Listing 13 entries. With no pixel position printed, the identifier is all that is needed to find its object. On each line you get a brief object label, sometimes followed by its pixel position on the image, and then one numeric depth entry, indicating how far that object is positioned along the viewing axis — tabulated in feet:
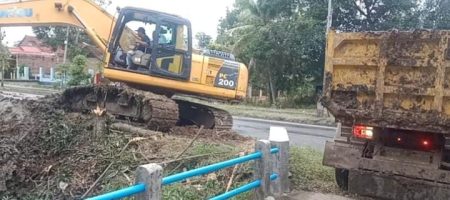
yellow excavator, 34.47
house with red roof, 179.52
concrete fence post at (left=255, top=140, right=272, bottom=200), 17.95
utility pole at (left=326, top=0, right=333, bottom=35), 66.12
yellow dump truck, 18.58
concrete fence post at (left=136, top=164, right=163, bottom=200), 11.94
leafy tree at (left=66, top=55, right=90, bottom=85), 87.67
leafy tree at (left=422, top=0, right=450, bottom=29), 76.36
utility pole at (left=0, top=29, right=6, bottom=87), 96.96
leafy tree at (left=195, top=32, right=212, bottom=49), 146.60
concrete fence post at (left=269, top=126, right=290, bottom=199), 19.21
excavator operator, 35.09
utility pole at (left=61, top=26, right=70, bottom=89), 104.21
